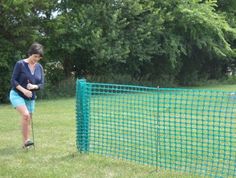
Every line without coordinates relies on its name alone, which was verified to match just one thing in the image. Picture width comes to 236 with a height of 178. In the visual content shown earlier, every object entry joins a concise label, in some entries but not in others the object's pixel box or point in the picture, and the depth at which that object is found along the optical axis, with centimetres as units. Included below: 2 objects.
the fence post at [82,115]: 792
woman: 812
